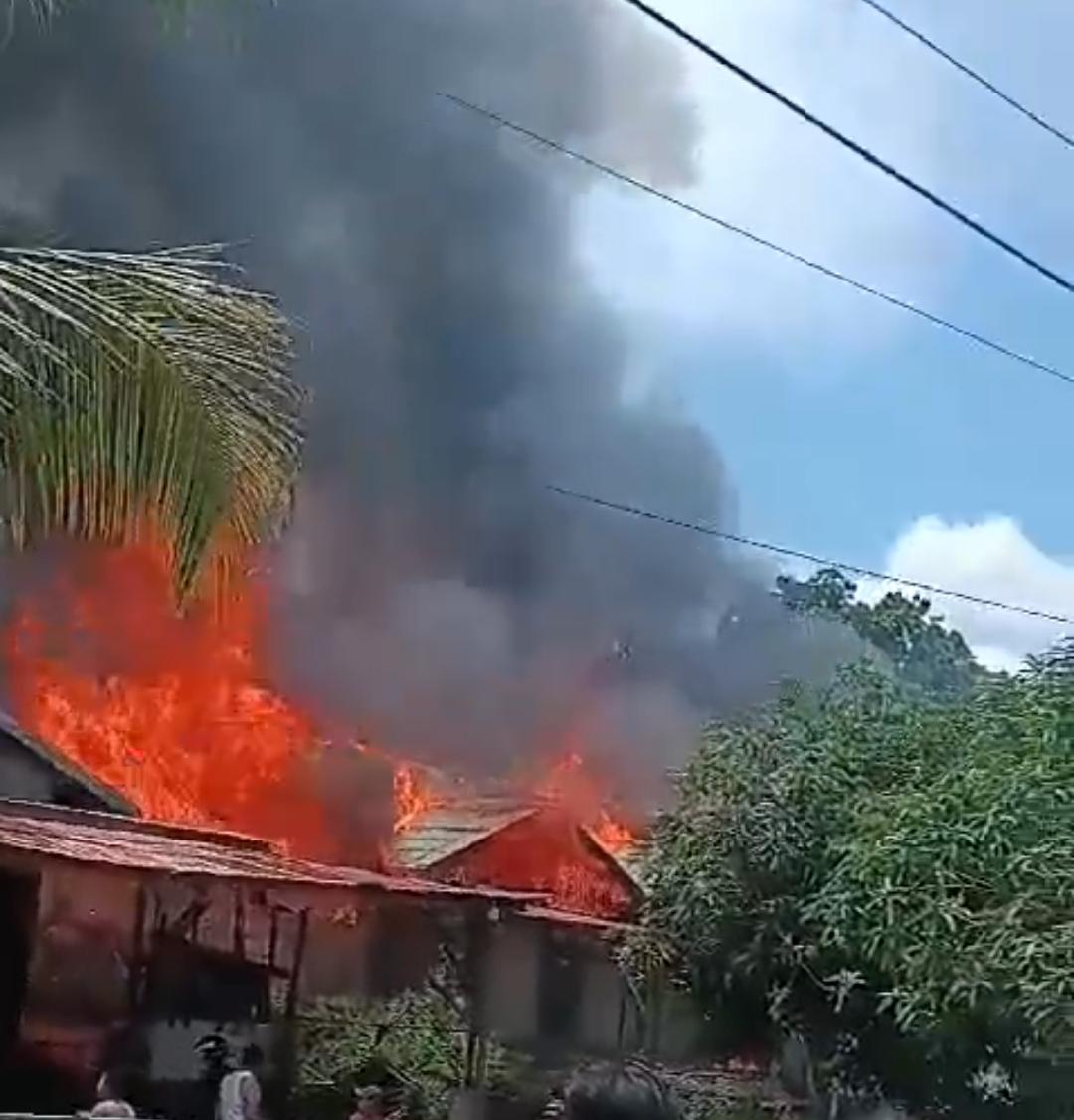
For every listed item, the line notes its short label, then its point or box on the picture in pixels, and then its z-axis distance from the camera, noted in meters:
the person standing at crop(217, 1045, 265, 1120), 10.78
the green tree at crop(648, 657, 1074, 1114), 10.30
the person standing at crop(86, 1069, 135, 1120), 8.73
